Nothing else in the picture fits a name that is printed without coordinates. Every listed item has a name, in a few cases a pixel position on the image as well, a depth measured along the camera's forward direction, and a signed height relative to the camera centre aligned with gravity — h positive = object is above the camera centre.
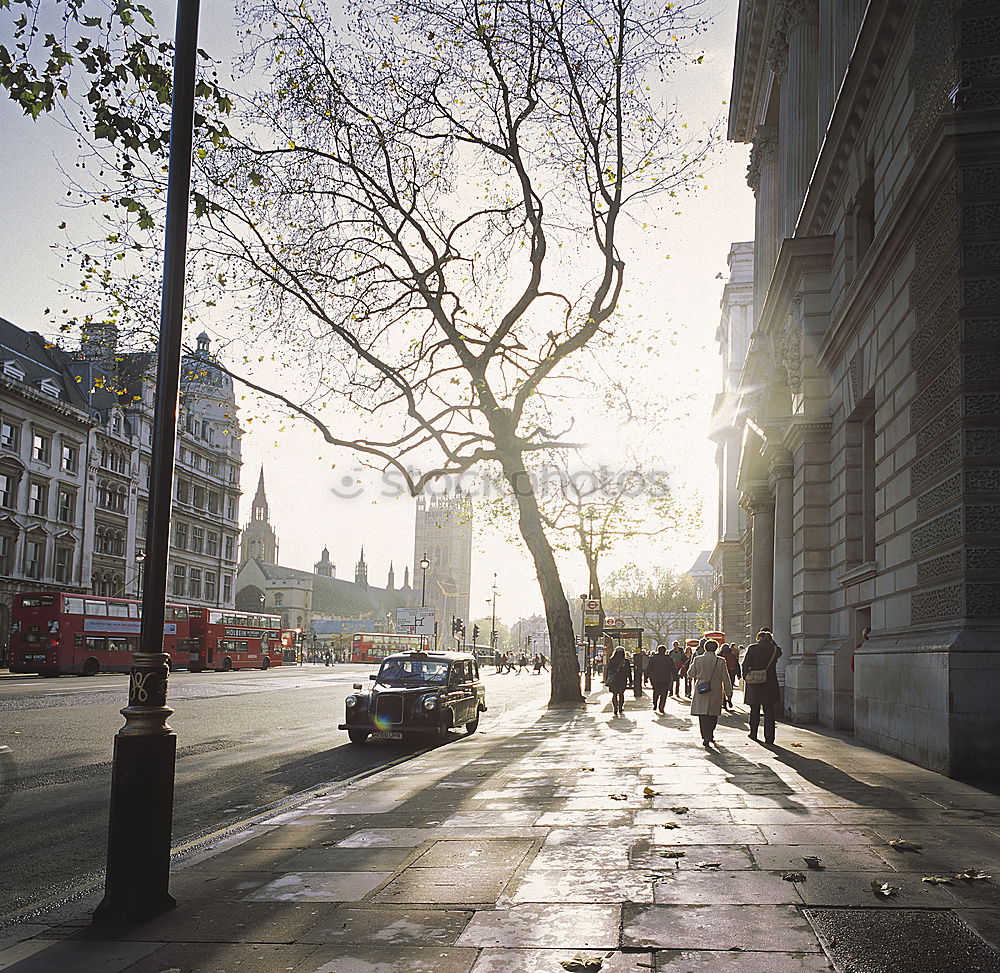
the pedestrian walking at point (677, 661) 31.15 -1.08
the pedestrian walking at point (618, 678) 23.52 -1.19
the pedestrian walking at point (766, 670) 14.27 -0.57
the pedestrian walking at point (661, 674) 24.19 -1.12
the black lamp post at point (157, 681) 5.59 -0.38
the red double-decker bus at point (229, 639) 56.78 -1.43
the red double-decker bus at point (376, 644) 89.19 -2.20
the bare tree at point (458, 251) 22.94 +9.20
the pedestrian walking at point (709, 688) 14.43 -0.84
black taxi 16.59 -1.31
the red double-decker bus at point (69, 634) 42.12 -1.01
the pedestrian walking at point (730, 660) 25.06 -0.86
